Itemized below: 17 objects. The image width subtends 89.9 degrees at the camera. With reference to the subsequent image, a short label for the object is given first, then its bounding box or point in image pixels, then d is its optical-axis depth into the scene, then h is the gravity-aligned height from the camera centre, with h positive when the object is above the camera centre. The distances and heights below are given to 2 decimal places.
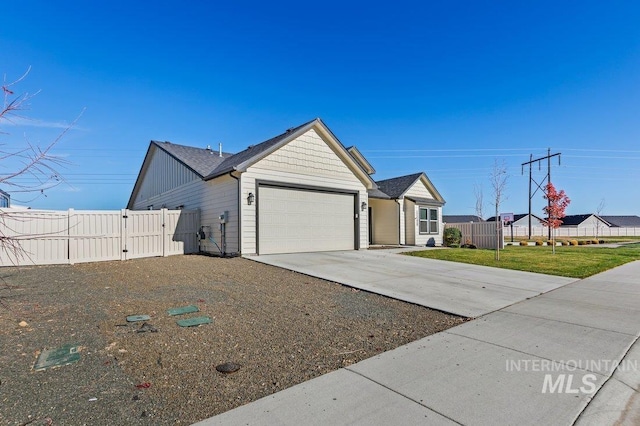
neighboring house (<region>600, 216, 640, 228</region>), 67.12 -0.85
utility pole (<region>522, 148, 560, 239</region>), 32.00 +5.56
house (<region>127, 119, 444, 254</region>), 11.66 +1.06
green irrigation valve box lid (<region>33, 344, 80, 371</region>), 3.18 -1.45
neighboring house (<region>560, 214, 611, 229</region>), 61.31 -0.93
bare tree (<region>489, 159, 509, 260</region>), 14.05 +1.13
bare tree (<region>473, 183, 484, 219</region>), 20.26 +0.61
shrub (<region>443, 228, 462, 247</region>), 19.67 -1.23
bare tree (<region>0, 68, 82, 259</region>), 2.27 +0.53
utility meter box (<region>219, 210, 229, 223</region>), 11.98 +0.05
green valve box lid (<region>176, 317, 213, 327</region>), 4.39 -1.46
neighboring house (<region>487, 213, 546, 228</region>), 60.80 -0.65
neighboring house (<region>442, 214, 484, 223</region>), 58.12 -0.22
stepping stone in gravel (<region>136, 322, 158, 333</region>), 4.12 -1.45
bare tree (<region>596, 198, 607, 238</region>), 47.49 -1.49
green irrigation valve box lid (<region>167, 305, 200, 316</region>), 4.90 -1.45
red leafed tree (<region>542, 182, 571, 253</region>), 18.90 +0.69
